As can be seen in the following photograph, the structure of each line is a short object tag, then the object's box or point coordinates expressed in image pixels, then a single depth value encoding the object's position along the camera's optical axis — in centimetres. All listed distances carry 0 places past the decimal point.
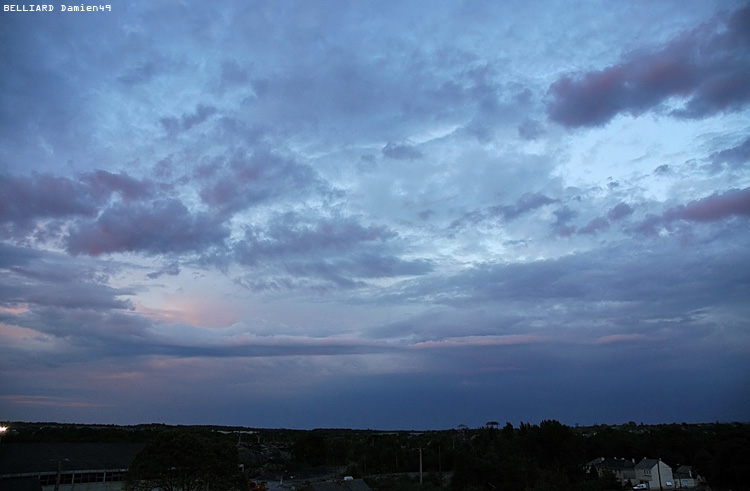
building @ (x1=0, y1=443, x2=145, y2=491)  4284
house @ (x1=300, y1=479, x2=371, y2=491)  3988
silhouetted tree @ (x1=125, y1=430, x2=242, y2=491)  3241
